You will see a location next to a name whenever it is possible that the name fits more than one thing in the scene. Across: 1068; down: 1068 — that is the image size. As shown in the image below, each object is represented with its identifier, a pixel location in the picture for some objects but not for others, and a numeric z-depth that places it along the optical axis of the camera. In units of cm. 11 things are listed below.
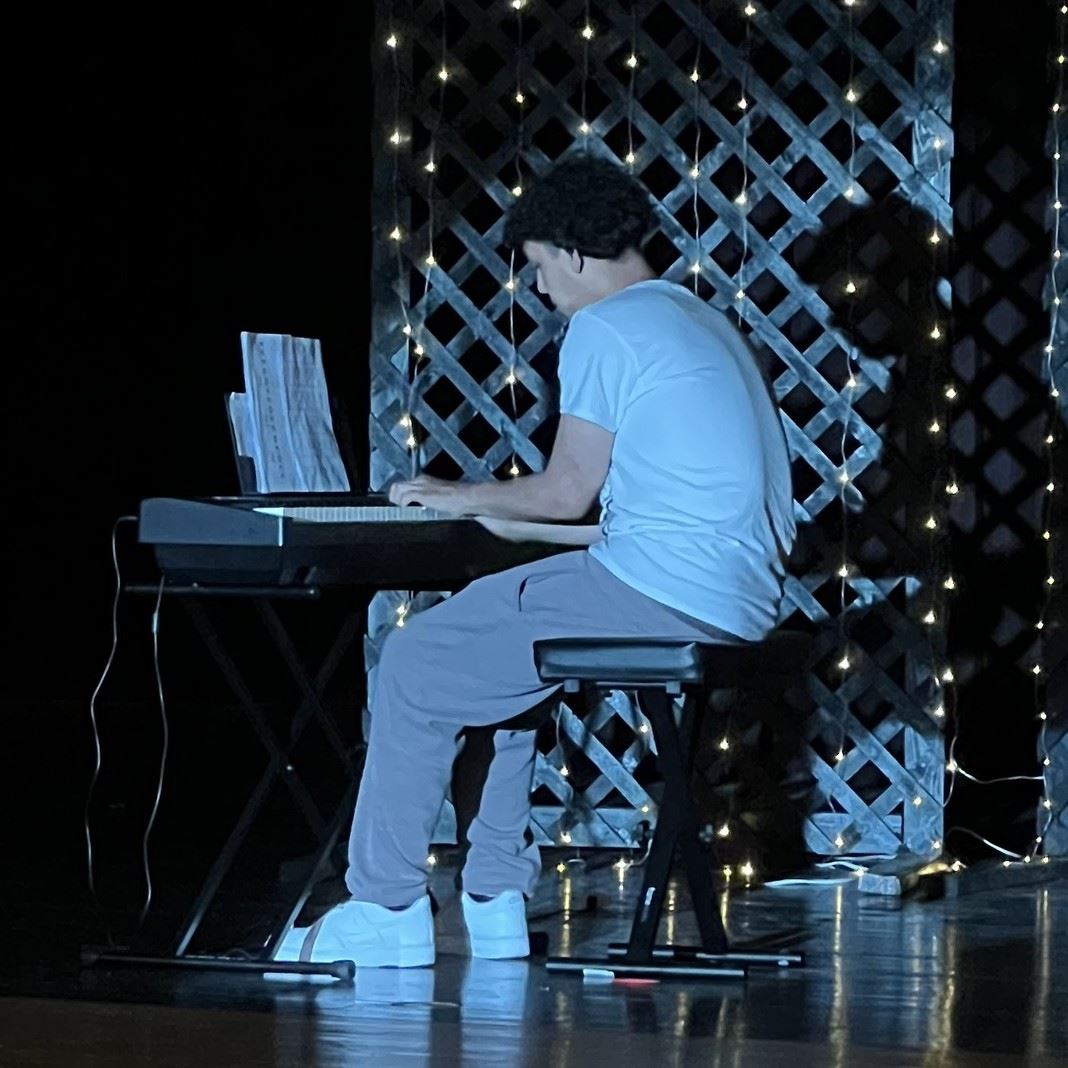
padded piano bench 557
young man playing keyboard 568
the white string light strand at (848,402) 760
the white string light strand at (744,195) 769
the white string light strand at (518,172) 781
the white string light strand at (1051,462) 754
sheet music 606
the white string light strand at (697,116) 773
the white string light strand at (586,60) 776
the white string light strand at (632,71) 774
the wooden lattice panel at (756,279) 761
